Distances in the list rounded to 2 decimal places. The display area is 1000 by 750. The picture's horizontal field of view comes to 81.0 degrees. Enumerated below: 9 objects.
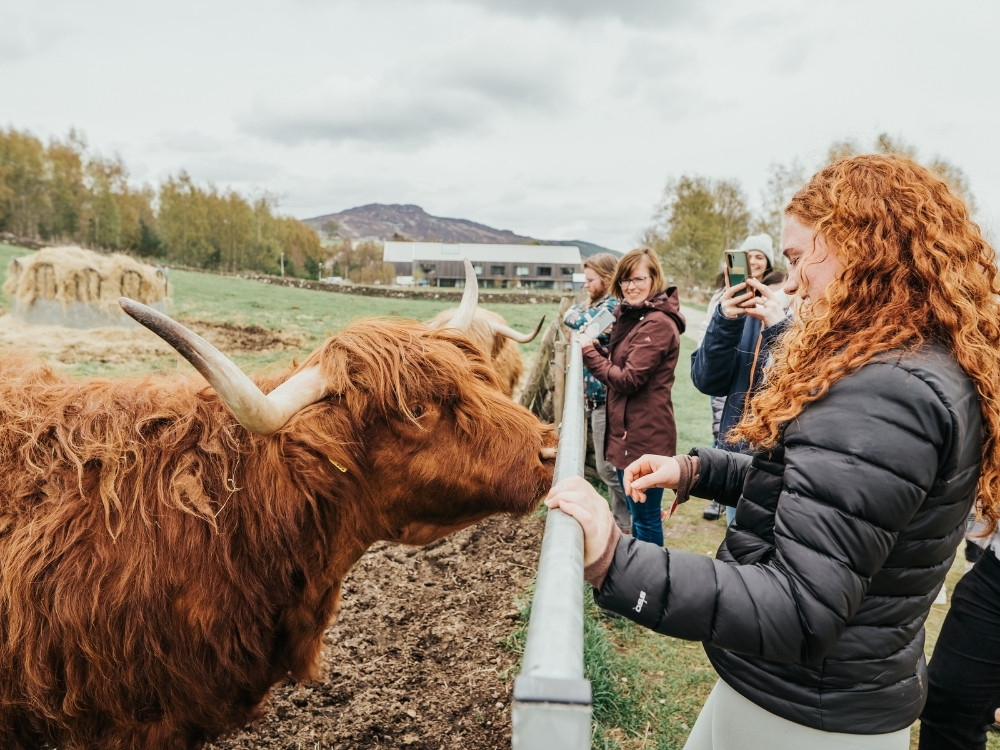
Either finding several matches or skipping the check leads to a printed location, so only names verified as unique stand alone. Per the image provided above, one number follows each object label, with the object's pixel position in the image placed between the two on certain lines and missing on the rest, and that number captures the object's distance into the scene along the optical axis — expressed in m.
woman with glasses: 4.25
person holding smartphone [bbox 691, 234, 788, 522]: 2.97
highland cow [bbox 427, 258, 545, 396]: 7.19
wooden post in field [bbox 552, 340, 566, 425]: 5.43
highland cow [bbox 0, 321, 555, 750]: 2.13
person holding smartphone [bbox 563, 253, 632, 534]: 5.10
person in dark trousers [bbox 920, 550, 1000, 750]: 2.38
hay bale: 15.26
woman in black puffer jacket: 1.17
